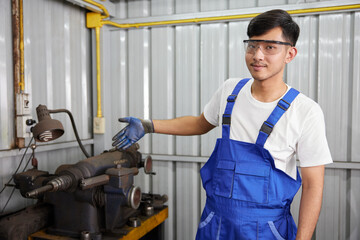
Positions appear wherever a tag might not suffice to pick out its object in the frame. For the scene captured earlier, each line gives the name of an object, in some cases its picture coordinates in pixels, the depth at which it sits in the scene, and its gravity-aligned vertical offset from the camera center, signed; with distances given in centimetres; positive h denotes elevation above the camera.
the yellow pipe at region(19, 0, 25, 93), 196 +30
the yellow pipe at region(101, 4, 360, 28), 214 +60
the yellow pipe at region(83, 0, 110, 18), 235 +70
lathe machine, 164 -48
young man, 136 -23
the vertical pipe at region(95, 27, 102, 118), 256 +21
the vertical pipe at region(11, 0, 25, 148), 194 +33
